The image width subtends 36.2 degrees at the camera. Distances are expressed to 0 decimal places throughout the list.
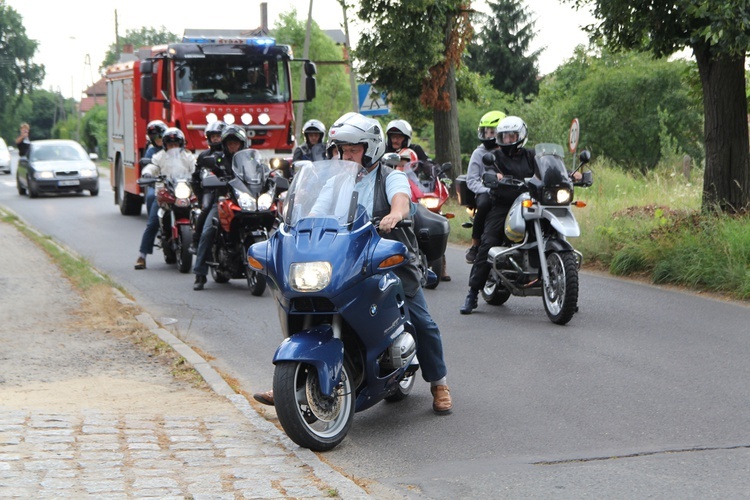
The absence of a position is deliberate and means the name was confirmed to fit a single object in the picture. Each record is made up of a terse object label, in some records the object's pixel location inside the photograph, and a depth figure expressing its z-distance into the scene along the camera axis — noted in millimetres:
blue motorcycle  5930
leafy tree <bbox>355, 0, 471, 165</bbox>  22688
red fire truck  20391
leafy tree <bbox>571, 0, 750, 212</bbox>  13594
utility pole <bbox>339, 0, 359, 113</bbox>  22938
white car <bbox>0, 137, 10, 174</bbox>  51562
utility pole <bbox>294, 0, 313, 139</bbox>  37084
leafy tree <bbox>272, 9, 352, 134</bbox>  73250
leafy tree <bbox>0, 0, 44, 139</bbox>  111562
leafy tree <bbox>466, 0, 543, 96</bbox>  63781
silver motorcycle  9984
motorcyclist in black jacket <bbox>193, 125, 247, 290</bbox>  12867
